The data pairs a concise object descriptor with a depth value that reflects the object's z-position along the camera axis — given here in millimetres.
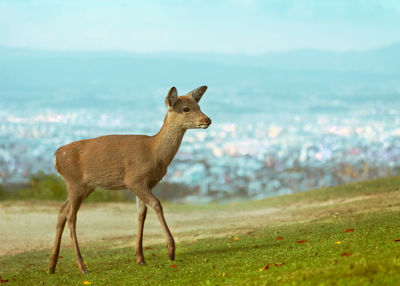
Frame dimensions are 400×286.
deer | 17297
